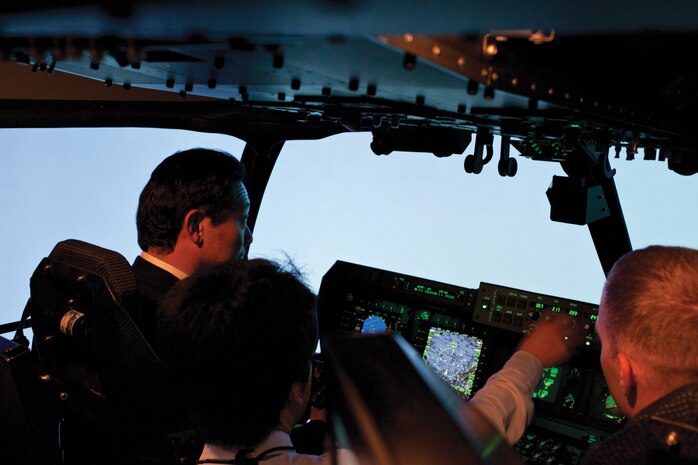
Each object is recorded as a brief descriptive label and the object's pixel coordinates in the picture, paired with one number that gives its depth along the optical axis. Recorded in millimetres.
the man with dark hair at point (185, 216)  1953
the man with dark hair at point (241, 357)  1146
